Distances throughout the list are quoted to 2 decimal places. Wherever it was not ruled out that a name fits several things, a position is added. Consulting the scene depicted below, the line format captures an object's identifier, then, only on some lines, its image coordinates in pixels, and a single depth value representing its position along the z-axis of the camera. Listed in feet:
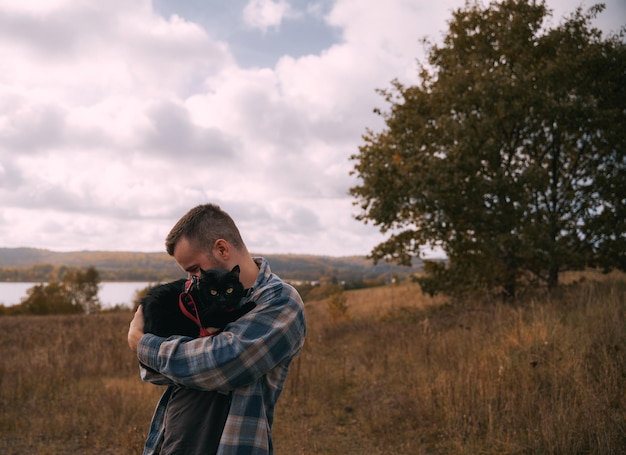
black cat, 6.27
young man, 4.98
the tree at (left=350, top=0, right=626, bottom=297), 36.83
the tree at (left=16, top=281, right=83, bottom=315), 122.11
